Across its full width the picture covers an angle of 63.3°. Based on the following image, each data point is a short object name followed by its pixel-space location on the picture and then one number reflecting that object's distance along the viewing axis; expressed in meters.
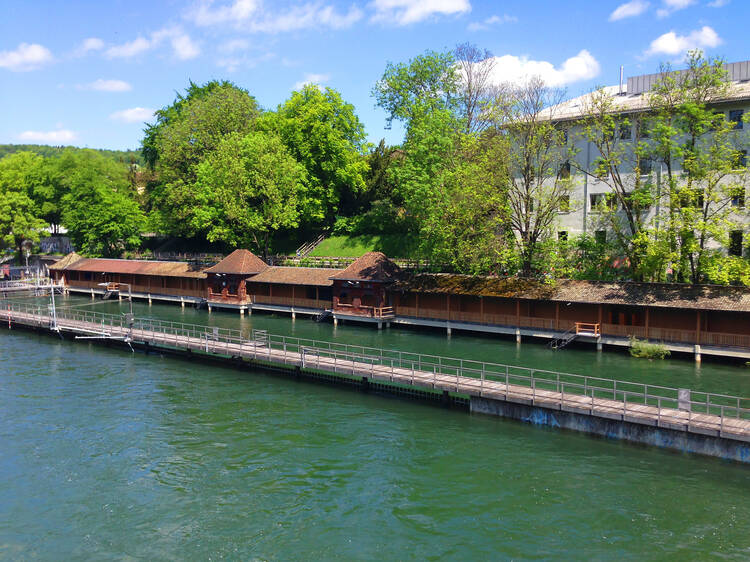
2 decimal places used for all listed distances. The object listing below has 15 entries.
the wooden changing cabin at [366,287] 63.31
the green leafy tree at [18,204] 105.69
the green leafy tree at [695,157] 48.97
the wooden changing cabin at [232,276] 74.62
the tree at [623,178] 53.16
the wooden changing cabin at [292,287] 69.38
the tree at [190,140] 93.00
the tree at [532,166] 58.34
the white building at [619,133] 54.31
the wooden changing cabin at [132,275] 81.19
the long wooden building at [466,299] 46.41
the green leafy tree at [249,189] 81.50
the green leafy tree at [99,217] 101.31
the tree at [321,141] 89.96
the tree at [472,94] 70.56
